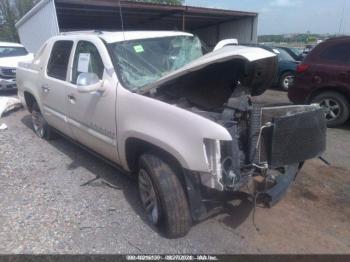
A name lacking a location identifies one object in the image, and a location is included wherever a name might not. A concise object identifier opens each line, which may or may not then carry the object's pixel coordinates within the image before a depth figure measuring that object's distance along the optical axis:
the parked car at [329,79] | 6.44
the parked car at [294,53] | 11.77
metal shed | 11.06
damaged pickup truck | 2.70
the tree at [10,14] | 38.22
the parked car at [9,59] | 10.73
